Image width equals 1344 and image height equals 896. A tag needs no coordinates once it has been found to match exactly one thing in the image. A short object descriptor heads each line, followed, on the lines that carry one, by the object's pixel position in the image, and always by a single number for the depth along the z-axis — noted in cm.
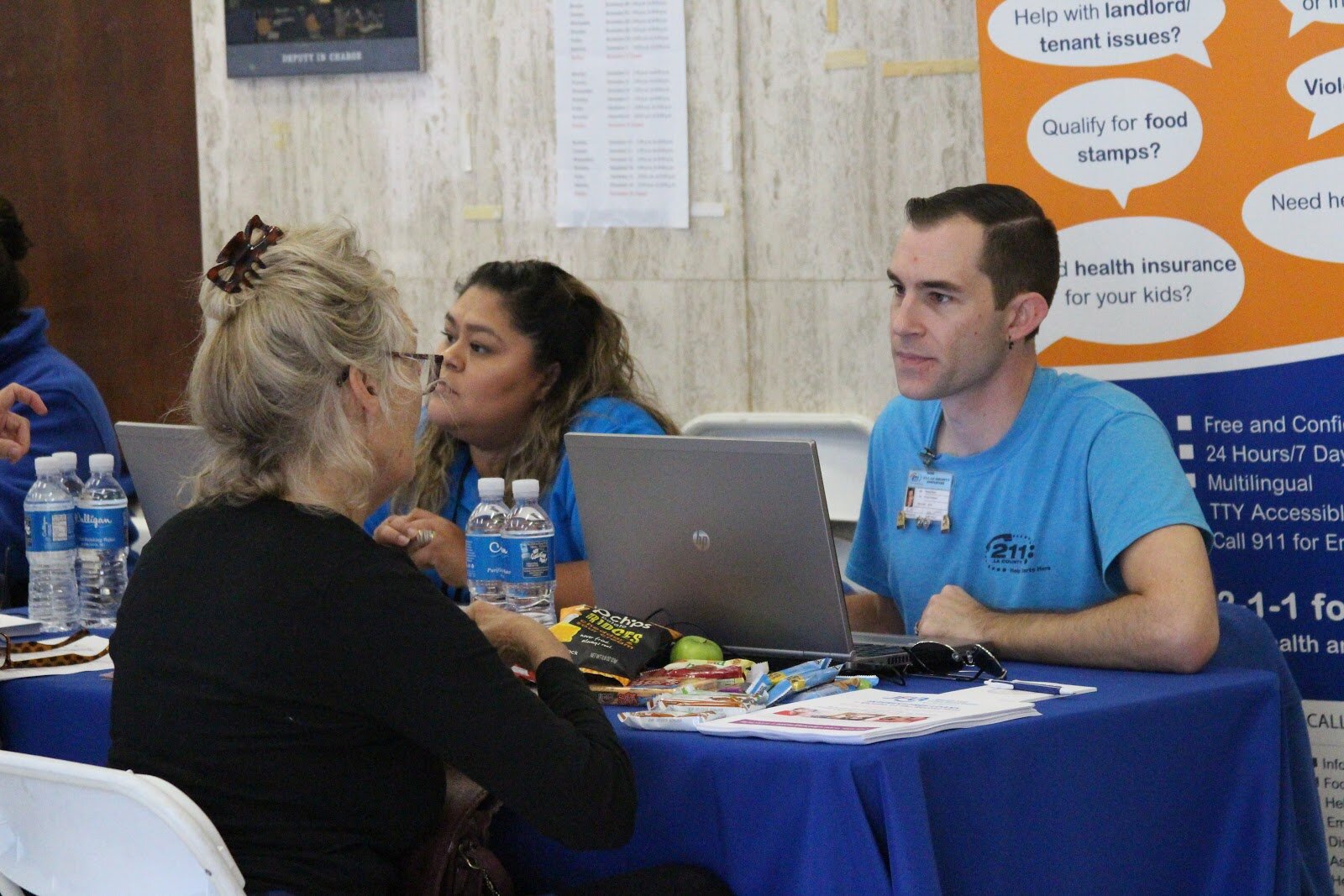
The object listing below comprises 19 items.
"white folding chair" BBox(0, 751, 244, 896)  290
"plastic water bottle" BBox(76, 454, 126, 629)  543
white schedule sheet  802
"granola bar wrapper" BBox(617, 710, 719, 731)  366
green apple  425
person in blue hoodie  611
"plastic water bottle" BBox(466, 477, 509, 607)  486
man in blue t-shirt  441
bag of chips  412
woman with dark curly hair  586
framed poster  864
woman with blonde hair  317
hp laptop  402
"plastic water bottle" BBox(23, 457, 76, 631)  536
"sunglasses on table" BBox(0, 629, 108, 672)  455
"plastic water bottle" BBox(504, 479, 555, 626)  480
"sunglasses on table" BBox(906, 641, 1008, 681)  407
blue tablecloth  330
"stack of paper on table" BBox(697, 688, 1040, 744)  340
